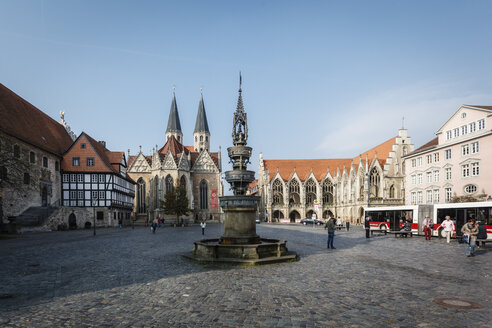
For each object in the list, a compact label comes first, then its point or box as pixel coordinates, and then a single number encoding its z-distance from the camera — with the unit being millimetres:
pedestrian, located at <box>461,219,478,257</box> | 13803
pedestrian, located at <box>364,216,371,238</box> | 24594
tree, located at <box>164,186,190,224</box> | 55156
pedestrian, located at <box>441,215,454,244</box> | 19625
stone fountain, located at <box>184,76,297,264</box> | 11727
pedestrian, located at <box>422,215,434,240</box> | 23219
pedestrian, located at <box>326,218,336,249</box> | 16750
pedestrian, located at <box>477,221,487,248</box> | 15903
